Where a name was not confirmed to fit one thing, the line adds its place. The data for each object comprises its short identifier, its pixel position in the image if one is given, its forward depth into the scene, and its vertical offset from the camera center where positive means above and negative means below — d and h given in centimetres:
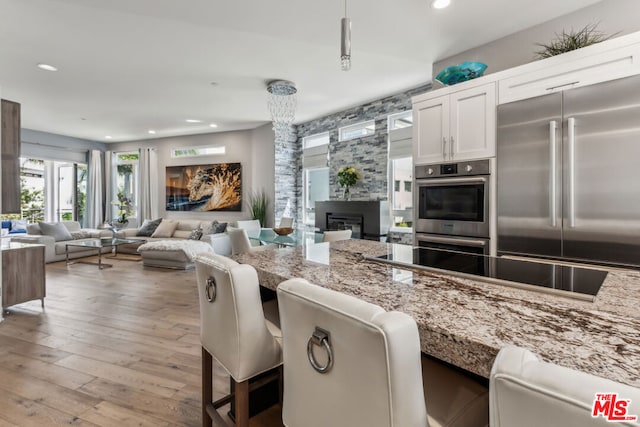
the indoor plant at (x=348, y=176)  556 +65
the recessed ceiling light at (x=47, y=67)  383 +180
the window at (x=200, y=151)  773 +158
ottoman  548 -67
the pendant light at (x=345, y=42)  154 +84
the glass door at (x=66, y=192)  844 +61
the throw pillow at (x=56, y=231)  630 -32
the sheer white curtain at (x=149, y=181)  818 +86
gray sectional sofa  564 -49
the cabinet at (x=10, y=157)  316 +59
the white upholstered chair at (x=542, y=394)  37 -22
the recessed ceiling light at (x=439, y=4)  231 +153
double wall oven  261 +6
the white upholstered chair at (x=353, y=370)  60 -33
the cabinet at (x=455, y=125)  257 +76
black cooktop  108 -24
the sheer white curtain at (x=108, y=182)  872 +89
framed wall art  748 +65
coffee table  573 -54
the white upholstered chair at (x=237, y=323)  107 -39
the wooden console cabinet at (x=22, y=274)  325 -62
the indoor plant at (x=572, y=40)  220 +129
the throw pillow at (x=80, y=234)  686 -43
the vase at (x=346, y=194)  572 +35
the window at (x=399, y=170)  497 +70
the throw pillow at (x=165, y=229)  718 -33
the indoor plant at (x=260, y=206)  689 +17
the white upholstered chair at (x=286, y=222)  565 -15
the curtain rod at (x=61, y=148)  725 +165
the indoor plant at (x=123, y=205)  853 +26
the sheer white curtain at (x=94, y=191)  844 +63
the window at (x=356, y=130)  549 +150
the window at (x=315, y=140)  641 +154
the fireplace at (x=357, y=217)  506 -6
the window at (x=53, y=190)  796 +64
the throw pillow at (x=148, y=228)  737 -32
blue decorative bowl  274 +122
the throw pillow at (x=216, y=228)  667 -29
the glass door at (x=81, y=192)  854 +61
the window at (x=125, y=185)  864 +81
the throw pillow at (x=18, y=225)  726 -23
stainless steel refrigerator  195 +26
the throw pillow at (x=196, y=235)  654 -43
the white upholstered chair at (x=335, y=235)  340 -23
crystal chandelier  442 +178
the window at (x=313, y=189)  650 +51
